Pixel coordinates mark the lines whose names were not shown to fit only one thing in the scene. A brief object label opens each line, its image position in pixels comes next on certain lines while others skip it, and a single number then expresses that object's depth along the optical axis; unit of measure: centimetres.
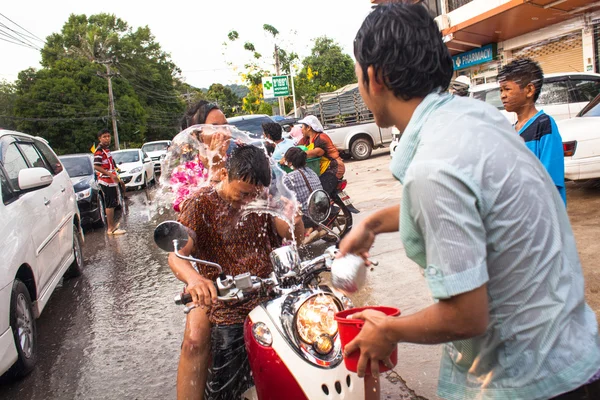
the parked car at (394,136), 1194
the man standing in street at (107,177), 973
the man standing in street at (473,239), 105
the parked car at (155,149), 2302
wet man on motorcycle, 230
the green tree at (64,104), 3569
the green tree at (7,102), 3591
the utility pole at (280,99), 2988
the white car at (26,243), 363
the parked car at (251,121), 1298
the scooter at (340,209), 648
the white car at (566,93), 812
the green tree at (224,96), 5578
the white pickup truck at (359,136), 1733
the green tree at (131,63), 4459
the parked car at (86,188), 1012
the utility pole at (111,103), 3741
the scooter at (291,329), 186
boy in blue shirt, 312
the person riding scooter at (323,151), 668
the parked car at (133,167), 1683
